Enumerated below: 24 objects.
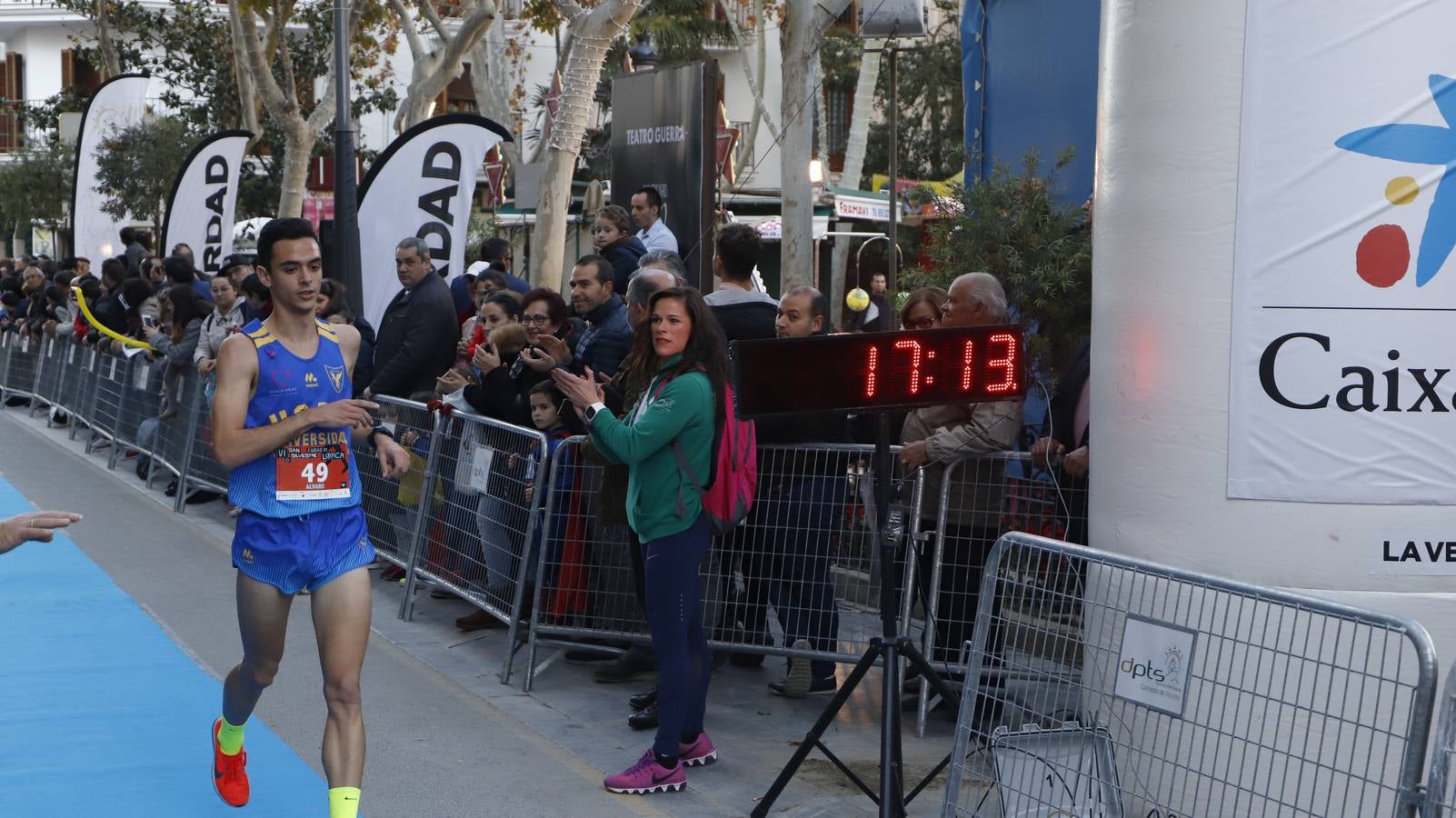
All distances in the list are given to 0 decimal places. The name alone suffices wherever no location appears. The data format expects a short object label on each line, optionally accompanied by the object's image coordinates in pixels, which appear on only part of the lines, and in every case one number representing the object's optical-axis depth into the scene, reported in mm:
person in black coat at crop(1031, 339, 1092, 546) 6520
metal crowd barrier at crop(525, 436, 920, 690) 7082
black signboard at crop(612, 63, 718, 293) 11383
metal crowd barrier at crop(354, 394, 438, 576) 9023
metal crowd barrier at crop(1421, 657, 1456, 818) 3441
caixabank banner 4910
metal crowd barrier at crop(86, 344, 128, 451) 15555
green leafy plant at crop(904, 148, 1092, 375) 7680
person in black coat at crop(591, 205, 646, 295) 9781
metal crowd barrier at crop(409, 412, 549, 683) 7672
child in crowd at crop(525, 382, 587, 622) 7488
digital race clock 5027
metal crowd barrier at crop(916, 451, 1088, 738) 6703
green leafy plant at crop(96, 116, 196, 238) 29828
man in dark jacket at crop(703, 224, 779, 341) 7648
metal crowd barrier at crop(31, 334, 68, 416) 18828
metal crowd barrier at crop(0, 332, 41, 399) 20906
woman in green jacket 5926
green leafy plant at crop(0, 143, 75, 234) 40312
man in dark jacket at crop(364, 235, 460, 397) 10250
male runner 5078
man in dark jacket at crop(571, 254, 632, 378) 7895
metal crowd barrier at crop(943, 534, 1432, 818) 4094
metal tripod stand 5125
